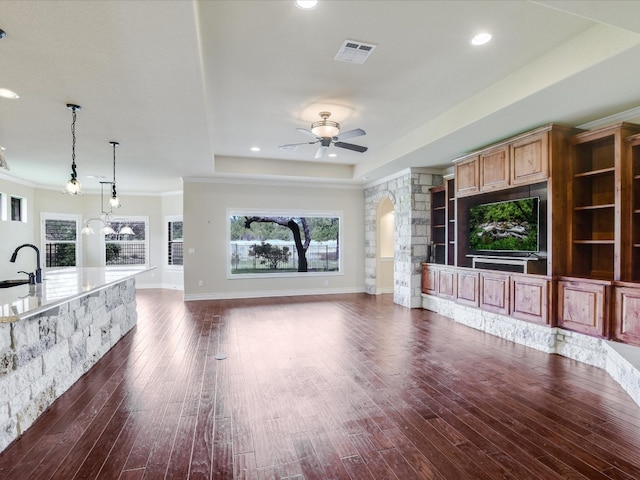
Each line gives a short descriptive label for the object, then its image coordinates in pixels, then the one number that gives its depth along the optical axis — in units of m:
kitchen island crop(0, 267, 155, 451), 2.45
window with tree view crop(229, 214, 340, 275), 8.48
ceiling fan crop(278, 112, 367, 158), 4.69
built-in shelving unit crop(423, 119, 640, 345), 3.76
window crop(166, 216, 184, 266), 10.24
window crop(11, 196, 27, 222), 8.29
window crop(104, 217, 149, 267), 10.20
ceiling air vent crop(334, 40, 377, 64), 3.12
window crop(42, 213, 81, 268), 9.47
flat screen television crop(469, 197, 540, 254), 4.76
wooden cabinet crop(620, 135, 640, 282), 3.74
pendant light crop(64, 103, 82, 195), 3.78
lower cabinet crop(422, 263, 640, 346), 3.63
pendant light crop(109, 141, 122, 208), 5.23
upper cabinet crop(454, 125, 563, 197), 4.40
